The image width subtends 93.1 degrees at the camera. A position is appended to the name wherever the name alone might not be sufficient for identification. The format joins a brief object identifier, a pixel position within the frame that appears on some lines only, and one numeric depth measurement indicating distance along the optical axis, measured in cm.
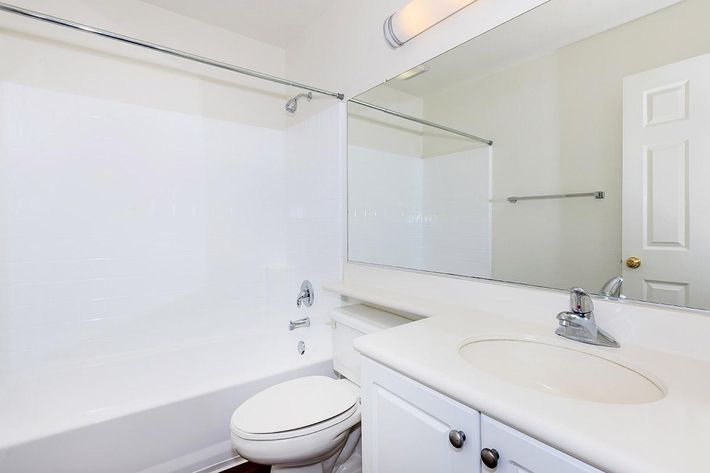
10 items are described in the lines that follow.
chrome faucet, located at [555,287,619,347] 87
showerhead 214
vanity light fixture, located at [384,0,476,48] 130
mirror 84
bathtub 118
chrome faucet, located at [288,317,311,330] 210
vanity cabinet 56
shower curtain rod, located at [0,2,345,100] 130
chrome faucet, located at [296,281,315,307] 217
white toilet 112
